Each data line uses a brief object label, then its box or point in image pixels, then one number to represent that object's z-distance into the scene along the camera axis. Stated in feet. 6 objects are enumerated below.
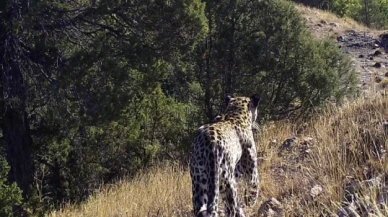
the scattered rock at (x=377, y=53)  101.14
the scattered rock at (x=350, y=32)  116.02
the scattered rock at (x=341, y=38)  112.37
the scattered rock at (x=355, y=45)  107.96
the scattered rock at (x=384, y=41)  108.41
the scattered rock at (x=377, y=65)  92.07
